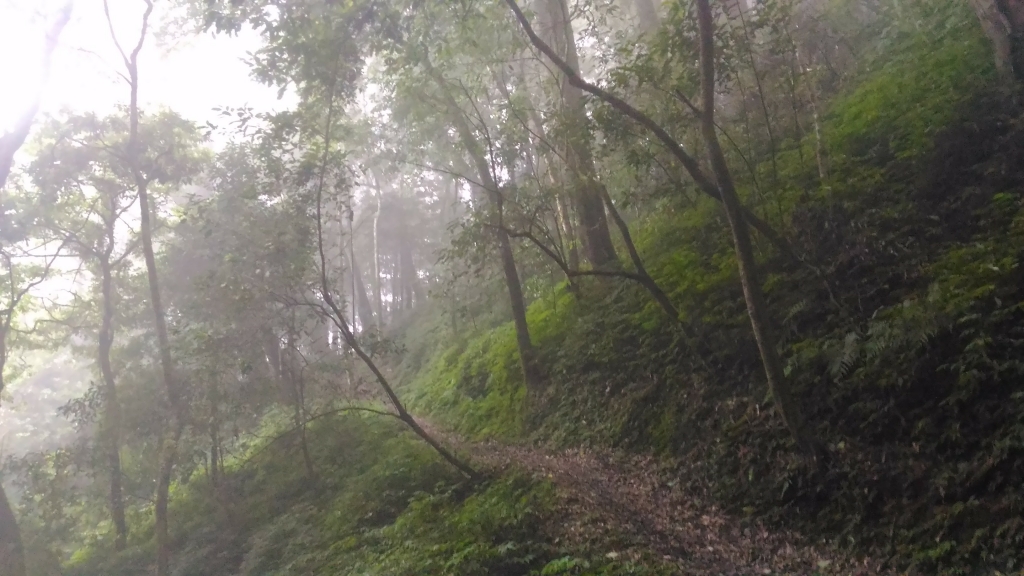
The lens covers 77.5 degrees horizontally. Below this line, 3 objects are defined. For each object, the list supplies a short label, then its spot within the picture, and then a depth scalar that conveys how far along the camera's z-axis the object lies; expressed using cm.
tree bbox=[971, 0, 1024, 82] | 764
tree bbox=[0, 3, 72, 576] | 1220
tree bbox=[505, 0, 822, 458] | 625
